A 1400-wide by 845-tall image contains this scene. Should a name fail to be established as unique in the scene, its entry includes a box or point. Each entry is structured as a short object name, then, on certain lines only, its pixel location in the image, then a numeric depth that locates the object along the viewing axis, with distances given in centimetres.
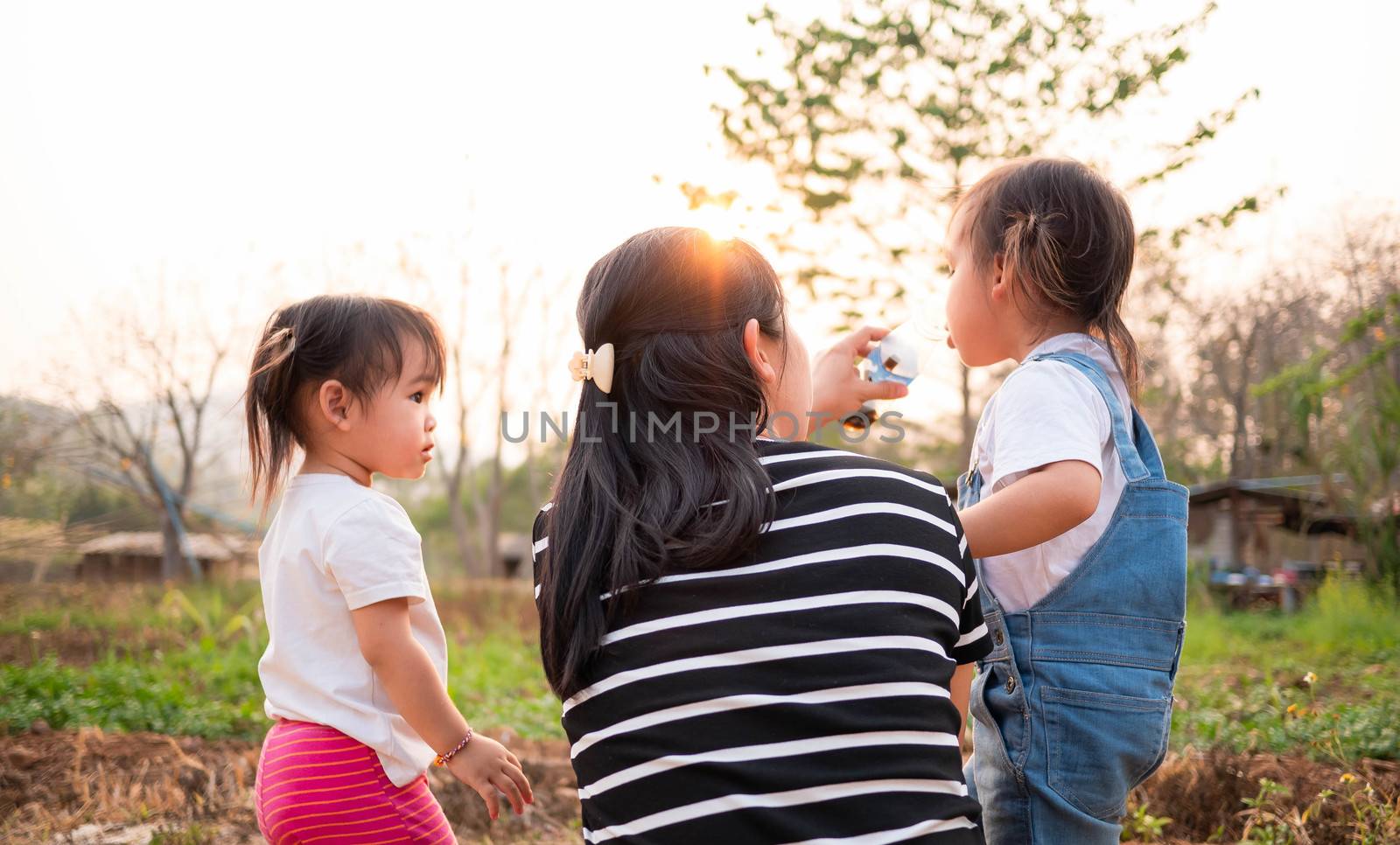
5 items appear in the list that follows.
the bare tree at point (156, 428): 846
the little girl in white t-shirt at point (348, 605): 169
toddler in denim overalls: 153
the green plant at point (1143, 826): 258
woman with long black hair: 113
